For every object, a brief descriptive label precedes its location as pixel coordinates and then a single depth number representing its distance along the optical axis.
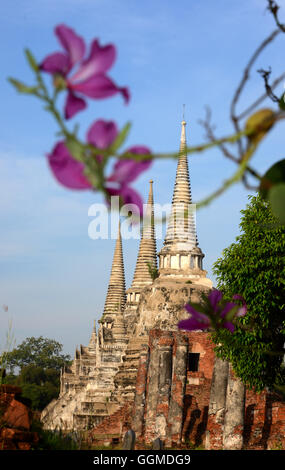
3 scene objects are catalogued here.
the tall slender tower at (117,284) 73.00
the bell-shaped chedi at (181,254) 45.66
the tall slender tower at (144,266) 59.88
